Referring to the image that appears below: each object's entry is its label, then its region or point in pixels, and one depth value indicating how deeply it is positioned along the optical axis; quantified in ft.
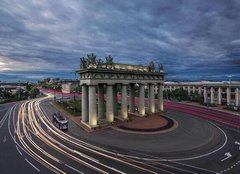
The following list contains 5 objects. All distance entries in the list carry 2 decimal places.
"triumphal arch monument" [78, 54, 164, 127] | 118.62
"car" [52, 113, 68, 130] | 120.37
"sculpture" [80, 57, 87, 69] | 124.57
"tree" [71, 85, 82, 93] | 493.07
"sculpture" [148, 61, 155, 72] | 166.36
